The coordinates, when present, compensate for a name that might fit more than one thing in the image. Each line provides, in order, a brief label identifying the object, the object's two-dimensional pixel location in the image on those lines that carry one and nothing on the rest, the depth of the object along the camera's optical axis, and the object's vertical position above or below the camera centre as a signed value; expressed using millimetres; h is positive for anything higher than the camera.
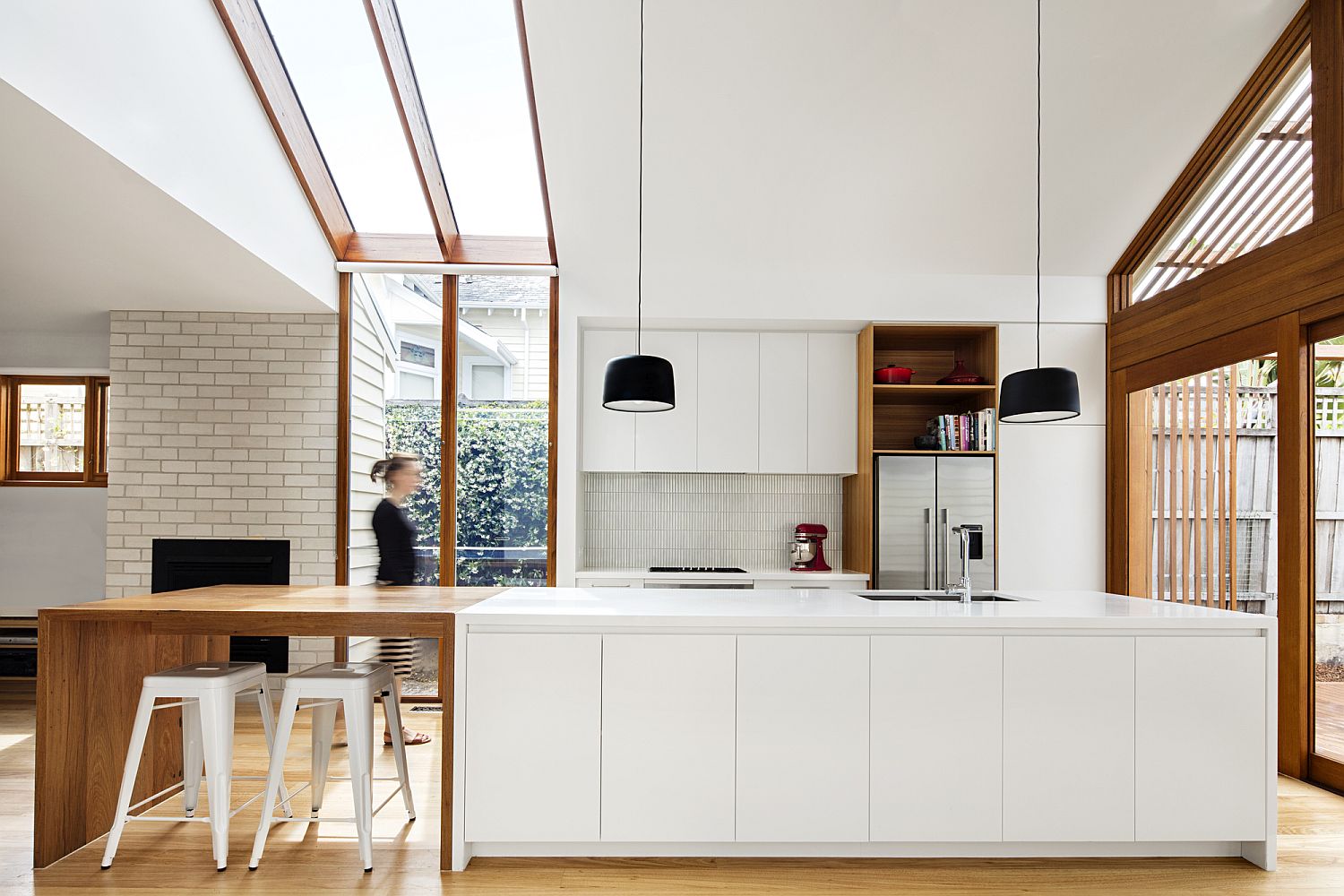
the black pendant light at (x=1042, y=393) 3152 +269
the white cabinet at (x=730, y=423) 5492 +266
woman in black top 4410 -333
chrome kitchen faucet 3375 -326
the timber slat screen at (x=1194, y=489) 4273 -107
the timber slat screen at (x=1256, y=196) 3936 +1307
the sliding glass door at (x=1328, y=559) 3664 -375
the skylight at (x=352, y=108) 4062 +1806
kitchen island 2902 -874
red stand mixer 5516 -522
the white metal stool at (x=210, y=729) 2881 -887
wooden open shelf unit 5281 +455
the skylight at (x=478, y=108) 4043 +1808
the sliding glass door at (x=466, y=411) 5355 +320
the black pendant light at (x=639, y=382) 3244 +309
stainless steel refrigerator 5199 -244
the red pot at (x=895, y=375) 5340 +553
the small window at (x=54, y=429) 5789 +208
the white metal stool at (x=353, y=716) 2883 -851
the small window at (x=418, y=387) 5387 +465
